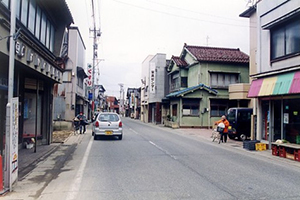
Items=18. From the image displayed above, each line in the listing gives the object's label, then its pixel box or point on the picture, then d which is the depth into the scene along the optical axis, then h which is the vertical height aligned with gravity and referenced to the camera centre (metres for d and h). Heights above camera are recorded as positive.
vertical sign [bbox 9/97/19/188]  6.48 -0.76
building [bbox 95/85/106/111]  84.32 +5.77
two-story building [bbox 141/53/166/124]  40.50 +3.75
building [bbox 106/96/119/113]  120.62 +2.75
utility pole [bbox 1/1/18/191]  6.38 -0.29
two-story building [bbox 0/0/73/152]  8.32 +1.63
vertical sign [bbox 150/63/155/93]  40.06 +4.33
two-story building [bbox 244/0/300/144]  12.70 +1.84
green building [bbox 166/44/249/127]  30.89 +2.50
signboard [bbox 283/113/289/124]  13.34 -0.32
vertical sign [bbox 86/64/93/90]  37.86 +4.81
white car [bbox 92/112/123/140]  17.48 -1.09
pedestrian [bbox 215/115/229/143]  17.72 -0.90
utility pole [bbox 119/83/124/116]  111.40 +1.31
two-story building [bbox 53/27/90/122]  26.72 +2.06
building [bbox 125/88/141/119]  69.19 +1.83
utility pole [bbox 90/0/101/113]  33.06 +8.27
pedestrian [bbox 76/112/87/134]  22.33 -0.83
